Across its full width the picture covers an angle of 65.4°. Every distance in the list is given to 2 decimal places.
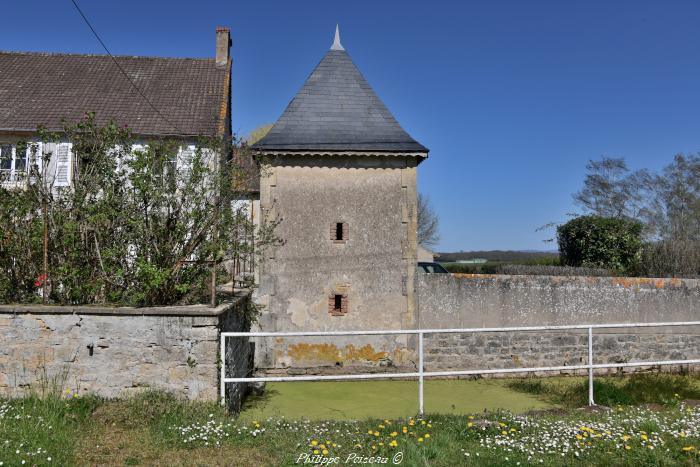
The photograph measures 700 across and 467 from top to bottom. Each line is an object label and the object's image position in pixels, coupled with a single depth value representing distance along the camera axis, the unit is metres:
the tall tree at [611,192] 26.44
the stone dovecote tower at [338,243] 11.06
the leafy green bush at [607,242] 16.38
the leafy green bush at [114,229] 6.91
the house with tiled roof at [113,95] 15.41
